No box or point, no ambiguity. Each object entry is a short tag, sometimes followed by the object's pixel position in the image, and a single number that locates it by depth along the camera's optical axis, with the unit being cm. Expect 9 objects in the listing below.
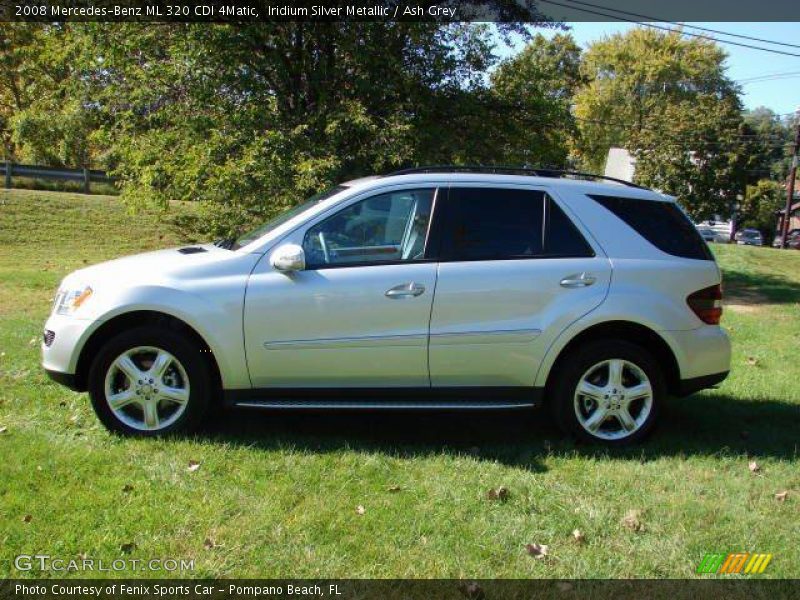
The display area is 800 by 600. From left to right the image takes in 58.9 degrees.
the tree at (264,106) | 1109
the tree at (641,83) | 5447
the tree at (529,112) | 1353
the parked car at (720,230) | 5142
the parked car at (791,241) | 4474
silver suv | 444
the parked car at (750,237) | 4858
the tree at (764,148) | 4125
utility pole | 3816
